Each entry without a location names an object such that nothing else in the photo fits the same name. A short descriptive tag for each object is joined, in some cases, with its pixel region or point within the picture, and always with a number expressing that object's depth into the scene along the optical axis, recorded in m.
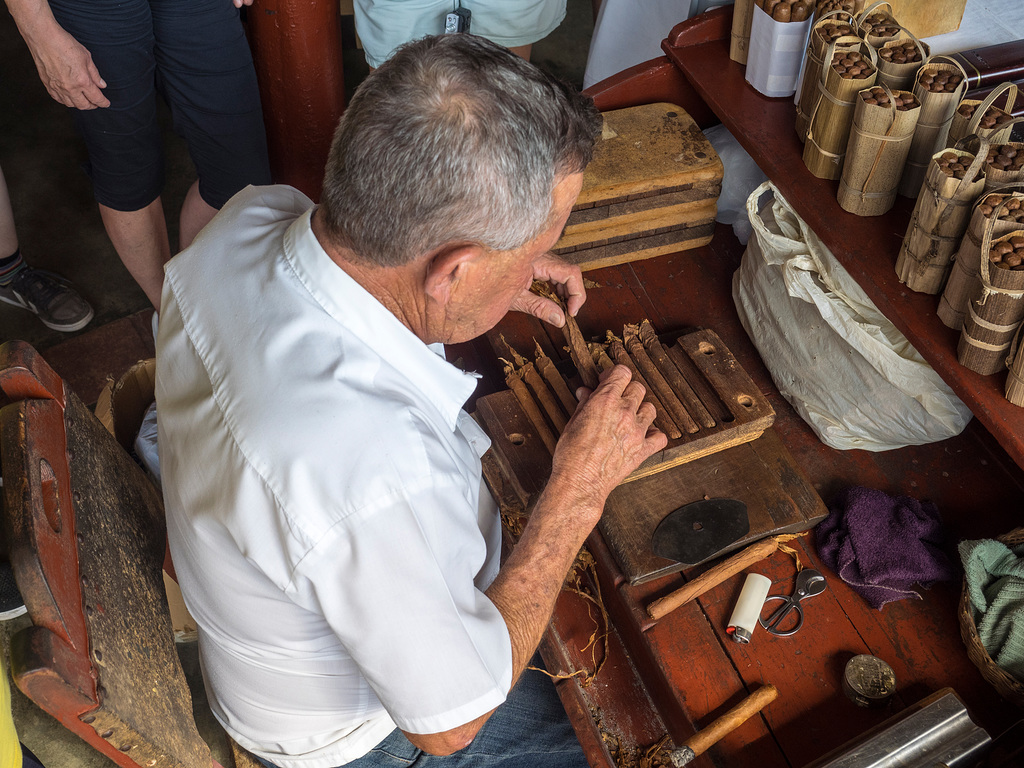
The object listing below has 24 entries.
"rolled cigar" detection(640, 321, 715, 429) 1.55
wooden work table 1.30
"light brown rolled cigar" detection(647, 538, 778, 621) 1.39
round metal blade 1.42
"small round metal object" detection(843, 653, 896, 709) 1.31
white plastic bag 1.43
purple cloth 1.40
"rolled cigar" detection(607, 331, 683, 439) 1.51
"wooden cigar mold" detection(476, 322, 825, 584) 1.47
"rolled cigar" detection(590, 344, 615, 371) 1.62
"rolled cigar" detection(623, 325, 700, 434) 1.53
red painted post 2.56
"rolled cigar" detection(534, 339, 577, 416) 1.58
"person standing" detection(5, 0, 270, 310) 2.03
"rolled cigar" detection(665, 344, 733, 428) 1.57
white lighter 1.37
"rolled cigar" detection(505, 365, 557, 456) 1.54
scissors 1.39
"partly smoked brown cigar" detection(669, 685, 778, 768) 1.28
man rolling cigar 0.99
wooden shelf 1.23
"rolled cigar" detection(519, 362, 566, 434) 1.56
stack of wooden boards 1.79
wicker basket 1.25
